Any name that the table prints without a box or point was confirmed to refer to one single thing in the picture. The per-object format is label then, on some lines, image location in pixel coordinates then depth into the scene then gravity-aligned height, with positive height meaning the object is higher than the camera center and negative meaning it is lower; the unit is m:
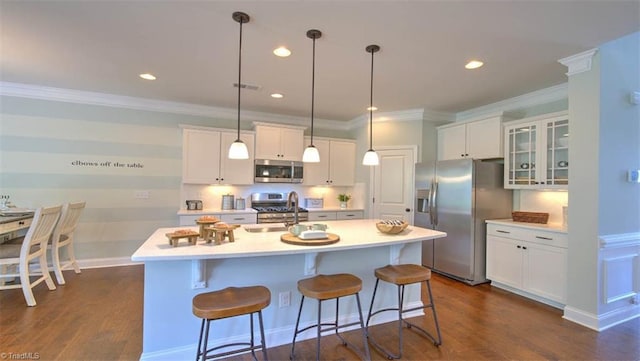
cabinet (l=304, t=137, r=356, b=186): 5.34 +0.38
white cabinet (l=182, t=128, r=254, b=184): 4.49 +0.36
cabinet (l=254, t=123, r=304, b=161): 4.86 +0.73
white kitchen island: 2.02 -0.73
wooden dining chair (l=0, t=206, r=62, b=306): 2.99 -0.79
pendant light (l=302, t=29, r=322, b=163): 2.52 +0.27
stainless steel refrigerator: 3.85 -0.30
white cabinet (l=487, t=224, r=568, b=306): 3.09 -0.83
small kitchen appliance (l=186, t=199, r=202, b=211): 4.61 -0.36
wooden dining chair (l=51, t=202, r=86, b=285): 3.60 -0.73
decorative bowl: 2.53 -0.35
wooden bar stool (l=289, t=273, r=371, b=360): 1.99 -0.73
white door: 4.81 +0.04
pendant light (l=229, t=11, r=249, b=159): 2.23 +0.28
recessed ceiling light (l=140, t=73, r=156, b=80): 3.40 +1.25
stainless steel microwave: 4.90 +0.23
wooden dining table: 3.06 -0.50
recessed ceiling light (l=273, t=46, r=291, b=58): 2.71 +1.27
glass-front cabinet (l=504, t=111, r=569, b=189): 3.34 +0.47
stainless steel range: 4.62 -0.42
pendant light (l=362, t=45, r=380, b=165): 2.67 +0.28
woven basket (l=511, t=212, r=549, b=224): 3.55 -0.34
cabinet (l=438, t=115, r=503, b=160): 4.02 +0.74
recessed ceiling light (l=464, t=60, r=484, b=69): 2.95 +1.29
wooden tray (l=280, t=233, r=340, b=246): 2.12 -0.42
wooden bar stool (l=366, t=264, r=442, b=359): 2.27 -0.73
